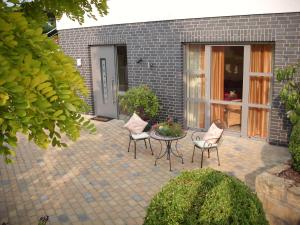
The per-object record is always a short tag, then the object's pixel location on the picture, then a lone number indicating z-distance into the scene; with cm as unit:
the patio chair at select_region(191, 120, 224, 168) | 554
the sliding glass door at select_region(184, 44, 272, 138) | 650
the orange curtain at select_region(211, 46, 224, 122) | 691
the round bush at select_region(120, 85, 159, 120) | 735
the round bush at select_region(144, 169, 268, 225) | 236
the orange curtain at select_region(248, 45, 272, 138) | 637
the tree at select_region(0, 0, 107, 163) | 139
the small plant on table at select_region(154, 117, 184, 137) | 563
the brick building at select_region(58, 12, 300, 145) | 621
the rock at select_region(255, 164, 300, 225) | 352
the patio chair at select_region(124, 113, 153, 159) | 625
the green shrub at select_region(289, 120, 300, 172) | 380
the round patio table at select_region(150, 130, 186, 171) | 558
